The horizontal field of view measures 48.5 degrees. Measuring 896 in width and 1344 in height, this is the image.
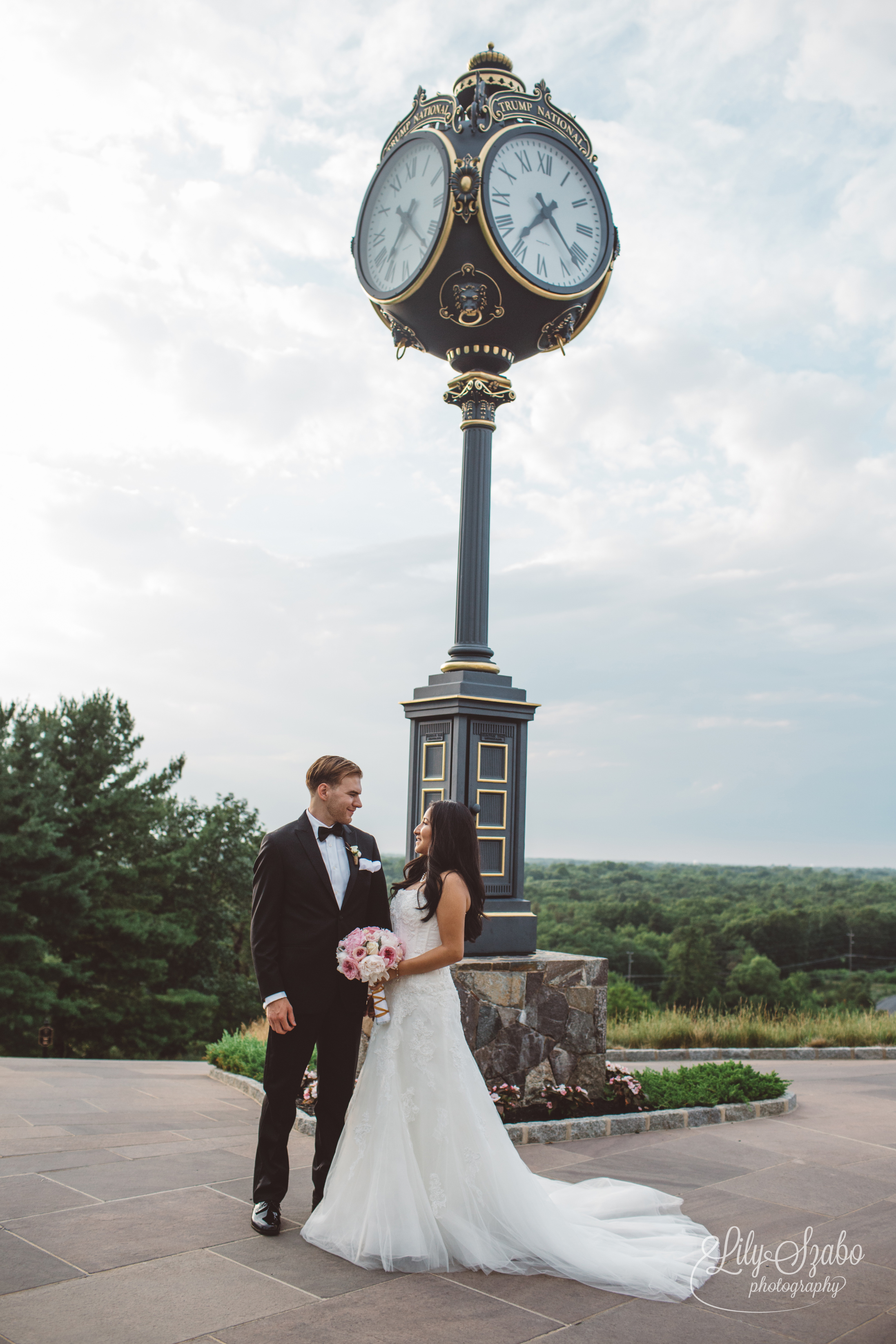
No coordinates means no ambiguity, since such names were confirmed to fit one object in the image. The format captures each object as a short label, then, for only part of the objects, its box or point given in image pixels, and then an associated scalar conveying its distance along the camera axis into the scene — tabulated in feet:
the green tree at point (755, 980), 145.38
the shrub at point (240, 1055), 27.86
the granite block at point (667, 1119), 21.63
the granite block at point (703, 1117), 22.08
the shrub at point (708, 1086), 22.72
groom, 14.07
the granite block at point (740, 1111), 22.75
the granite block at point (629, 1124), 21.02
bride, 12.77
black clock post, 23.06
